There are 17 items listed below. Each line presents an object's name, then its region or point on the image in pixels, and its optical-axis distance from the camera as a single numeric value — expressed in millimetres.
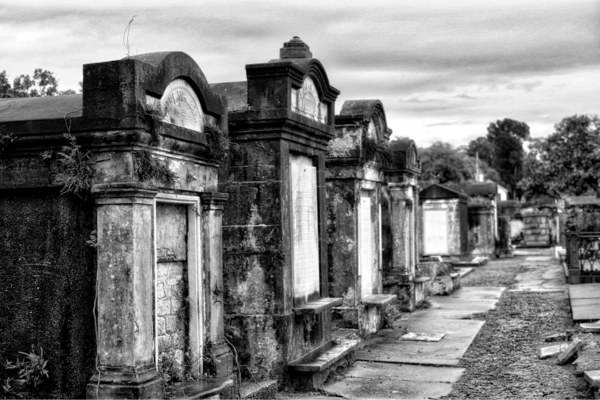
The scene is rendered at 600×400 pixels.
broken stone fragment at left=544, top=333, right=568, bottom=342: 11023
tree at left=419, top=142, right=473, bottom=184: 53281
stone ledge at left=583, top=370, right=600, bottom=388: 7289
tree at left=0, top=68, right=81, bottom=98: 15781
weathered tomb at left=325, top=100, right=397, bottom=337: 10719
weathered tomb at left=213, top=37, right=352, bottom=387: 8008
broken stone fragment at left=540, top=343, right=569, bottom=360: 9875
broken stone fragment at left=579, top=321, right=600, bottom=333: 10516
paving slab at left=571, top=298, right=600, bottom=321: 11977
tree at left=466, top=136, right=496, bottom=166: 94688
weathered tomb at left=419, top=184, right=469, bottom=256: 25984
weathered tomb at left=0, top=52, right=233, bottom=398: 5410
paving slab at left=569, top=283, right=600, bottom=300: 14820
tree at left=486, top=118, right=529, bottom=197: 92812
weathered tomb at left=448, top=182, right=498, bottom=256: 29750
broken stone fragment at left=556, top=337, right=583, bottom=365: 9305
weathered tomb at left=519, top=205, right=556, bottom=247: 41188
